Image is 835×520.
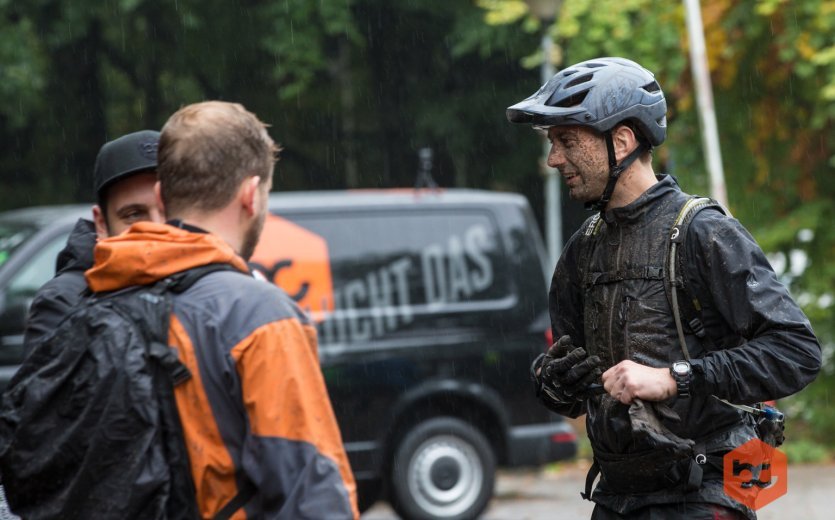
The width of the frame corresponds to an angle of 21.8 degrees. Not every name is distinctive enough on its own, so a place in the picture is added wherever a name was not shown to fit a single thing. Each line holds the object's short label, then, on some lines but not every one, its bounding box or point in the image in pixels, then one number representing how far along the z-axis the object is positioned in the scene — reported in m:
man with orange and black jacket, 4.04
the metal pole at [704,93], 17.28
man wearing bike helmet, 5.42
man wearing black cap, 6.60
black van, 14.30
